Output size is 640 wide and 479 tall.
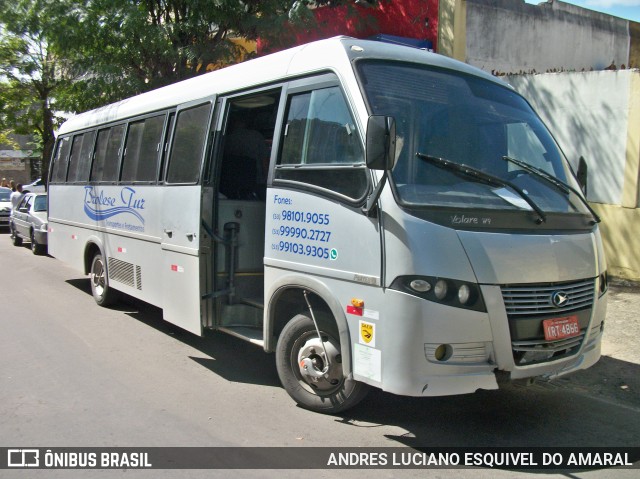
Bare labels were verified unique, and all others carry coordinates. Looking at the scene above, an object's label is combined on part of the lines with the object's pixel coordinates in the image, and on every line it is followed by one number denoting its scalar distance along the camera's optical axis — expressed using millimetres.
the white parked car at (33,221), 15279
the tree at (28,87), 22922
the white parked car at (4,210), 22531
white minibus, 4074
